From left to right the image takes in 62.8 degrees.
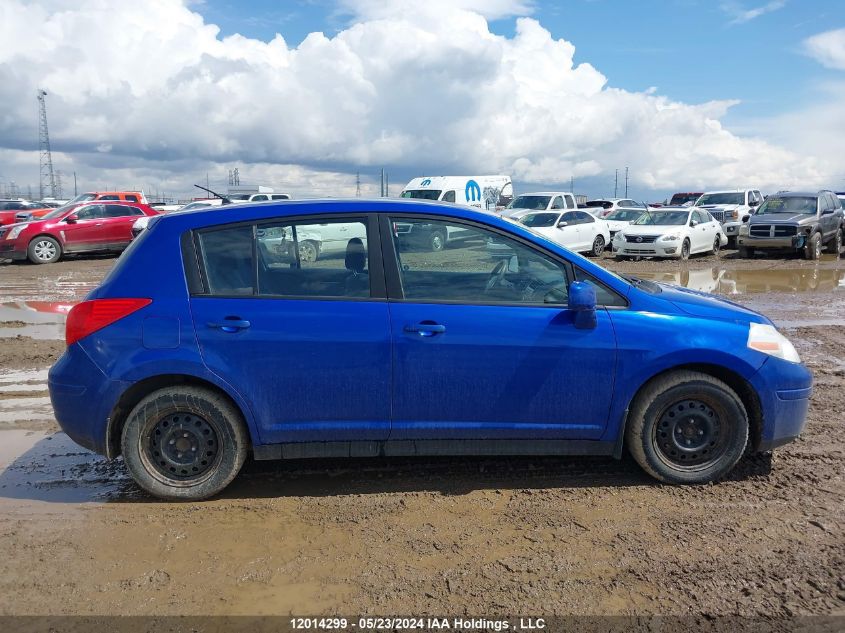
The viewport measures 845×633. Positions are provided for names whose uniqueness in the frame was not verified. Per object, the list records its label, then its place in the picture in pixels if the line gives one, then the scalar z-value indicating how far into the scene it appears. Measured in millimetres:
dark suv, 19672
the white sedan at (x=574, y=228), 20359
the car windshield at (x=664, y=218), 20781
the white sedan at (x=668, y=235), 20000
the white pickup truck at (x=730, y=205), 25148
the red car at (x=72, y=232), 18922
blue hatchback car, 3924
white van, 25641
